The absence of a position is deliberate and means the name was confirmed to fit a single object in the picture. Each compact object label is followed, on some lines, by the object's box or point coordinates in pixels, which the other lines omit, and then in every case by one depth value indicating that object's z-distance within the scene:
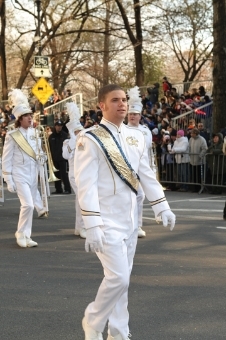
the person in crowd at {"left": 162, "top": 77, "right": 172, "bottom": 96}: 23.97
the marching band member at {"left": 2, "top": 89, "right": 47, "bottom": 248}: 9.76
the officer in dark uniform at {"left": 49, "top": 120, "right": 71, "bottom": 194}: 19.69
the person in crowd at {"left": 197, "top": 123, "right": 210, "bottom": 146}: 19.09
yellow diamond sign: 25.00
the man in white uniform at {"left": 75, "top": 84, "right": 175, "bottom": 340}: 4.90
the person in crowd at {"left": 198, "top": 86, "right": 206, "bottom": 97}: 22.30
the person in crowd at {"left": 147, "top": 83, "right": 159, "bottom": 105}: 24.56
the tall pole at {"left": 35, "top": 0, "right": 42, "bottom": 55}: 27.46
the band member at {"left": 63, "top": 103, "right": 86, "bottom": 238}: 11.50
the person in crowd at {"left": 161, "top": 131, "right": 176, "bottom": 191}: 19.31
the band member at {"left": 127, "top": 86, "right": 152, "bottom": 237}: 9.80
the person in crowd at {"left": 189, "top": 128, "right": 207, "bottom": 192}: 18.14
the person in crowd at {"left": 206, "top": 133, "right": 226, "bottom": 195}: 17.53
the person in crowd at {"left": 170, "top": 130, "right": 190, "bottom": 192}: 18.69
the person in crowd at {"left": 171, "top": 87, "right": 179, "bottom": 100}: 23.31
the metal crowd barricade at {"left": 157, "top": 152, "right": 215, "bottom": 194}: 17.64
